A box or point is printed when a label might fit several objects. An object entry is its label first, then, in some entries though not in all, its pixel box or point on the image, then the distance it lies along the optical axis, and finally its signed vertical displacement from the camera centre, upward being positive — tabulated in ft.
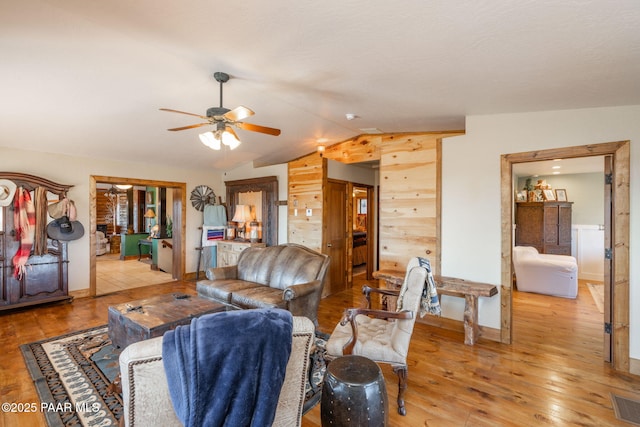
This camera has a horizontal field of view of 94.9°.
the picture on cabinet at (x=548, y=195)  22.27 +1.35
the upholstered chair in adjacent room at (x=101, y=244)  32.65 -3.65
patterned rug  6.82 -4.69
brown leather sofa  11.35 -3.03
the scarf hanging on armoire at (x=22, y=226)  13.76 -0.68
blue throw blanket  3.47 -1.92
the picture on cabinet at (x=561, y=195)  22.57 +1.38
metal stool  5.31 -3.43
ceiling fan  8.95 +2.67
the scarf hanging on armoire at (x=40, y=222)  14.21 -0.50
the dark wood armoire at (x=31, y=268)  13.60 -2.76
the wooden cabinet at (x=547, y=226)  21.42 -1.04
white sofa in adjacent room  16.22 -3.45
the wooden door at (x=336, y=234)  17.21 -1.32
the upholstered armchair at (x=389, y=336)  7.09 -3.23
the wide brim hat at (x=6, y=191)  13.32 +0.95
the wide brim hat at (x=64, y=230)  14.90 -0.93
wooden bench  10.72 -2.98
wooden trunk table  8.38 -3.17
